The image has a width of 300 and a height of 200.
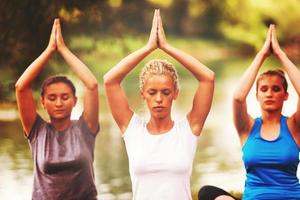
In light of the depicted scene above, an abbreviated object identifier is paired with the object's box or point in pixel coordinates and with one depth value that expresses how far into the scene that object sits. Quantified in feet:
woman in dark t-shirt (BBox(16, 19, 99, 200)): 16.97
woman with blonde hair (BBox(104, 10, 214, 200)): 16.10
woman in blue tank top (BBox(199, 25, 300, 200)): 16.43
